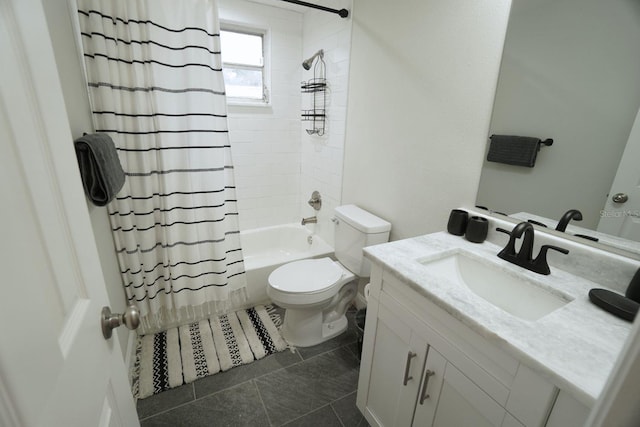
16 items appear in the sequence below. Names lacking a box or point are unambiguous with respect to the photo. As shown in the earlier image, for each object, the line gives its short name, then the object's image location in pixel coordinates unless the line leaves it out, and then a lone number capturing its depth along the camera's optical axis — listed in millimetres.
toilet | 1764
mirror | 928
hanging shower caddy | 2383
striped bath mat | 1669
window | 2553
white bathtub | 2463
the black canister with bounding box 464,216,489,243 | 1293
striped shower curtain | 1472
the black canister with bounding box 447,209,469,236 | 1353
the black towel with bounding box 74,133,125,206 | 1102
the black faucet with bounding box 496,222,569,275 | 1060
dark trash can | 1835
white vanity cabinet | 734
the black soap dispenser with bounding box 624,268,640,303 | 864
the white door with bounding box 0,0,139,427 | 348
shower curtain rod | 1808
